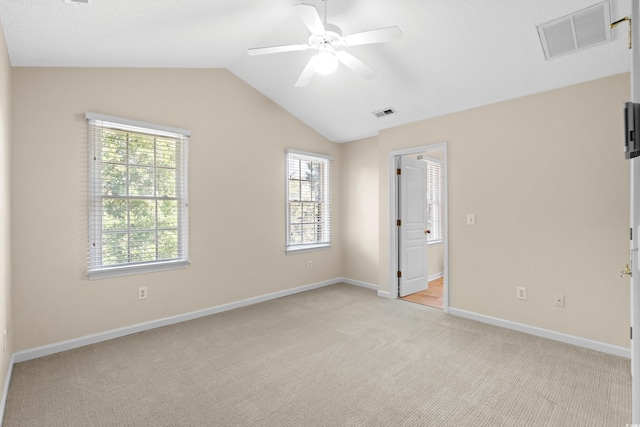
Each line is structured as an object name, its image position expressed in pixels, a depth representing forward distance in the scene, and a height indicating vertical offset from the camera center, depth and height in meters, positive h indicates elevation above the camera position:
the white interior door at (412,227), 4.55 -0.19
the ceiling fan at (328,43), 2.16 +1.26
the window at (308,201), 4.77 +0.21
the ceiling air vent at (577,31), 2.27 +1.39
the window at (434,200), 5.83 +0.26
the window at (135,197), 3.04 +0.18
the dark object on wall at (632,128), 0.94 +0.25
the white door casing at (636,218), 0.98 -0.02
